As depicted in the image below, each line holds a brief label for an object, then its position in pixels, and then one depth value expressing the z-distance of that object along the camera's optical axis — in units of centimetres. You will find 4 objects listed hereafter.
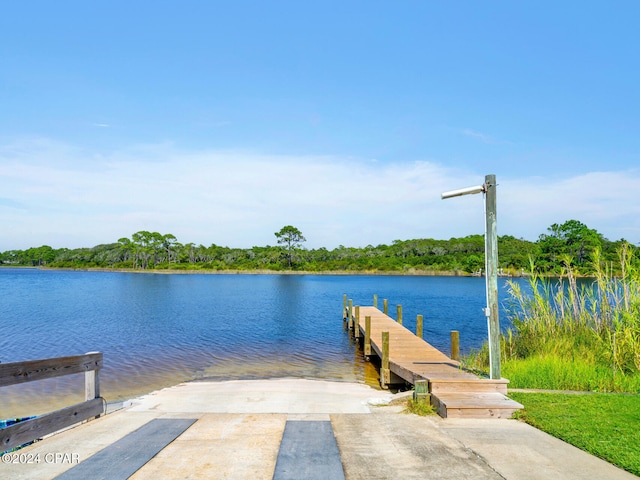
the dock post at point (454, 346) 1251
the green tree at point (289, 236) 10681
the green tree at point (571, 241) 7706
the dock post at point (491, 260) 816
